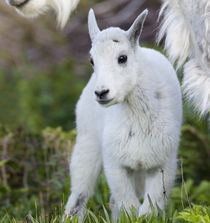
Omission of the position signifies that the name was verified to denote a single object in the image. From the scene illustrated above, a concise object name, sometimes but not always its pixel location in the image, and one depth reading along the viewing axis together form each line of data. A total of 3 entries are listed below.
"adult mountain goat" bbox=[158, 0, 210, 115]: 9.48
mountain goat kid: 10.59
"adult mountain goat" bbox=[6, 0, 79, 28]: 10.02
